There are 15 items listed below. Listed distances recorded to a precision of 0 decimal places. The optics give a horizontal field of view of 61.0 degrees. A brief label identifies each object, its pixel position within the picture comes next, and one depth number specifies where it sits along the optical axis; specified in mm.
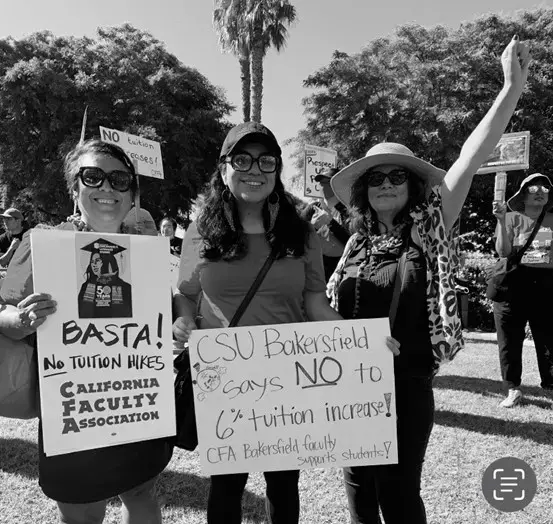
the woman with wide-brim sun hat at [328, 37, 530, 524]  1902
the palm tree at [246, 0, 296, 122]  17469
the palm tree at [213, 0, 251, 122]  18266
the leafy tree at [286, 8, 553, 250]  15141
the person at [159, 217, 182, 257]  7814
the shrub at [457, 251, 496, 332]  13102
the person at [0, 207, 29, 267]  7234
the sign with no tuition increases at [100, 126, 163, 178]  5572
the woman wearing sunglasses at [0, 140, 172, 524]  1640
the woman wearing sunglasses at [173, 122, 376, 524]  1893
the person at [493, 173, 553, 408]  4746
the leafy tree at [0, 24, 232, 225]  17984
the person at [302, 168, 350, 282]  3570
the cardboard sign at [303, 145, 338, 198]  5535
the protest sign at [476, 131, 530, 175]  4117
